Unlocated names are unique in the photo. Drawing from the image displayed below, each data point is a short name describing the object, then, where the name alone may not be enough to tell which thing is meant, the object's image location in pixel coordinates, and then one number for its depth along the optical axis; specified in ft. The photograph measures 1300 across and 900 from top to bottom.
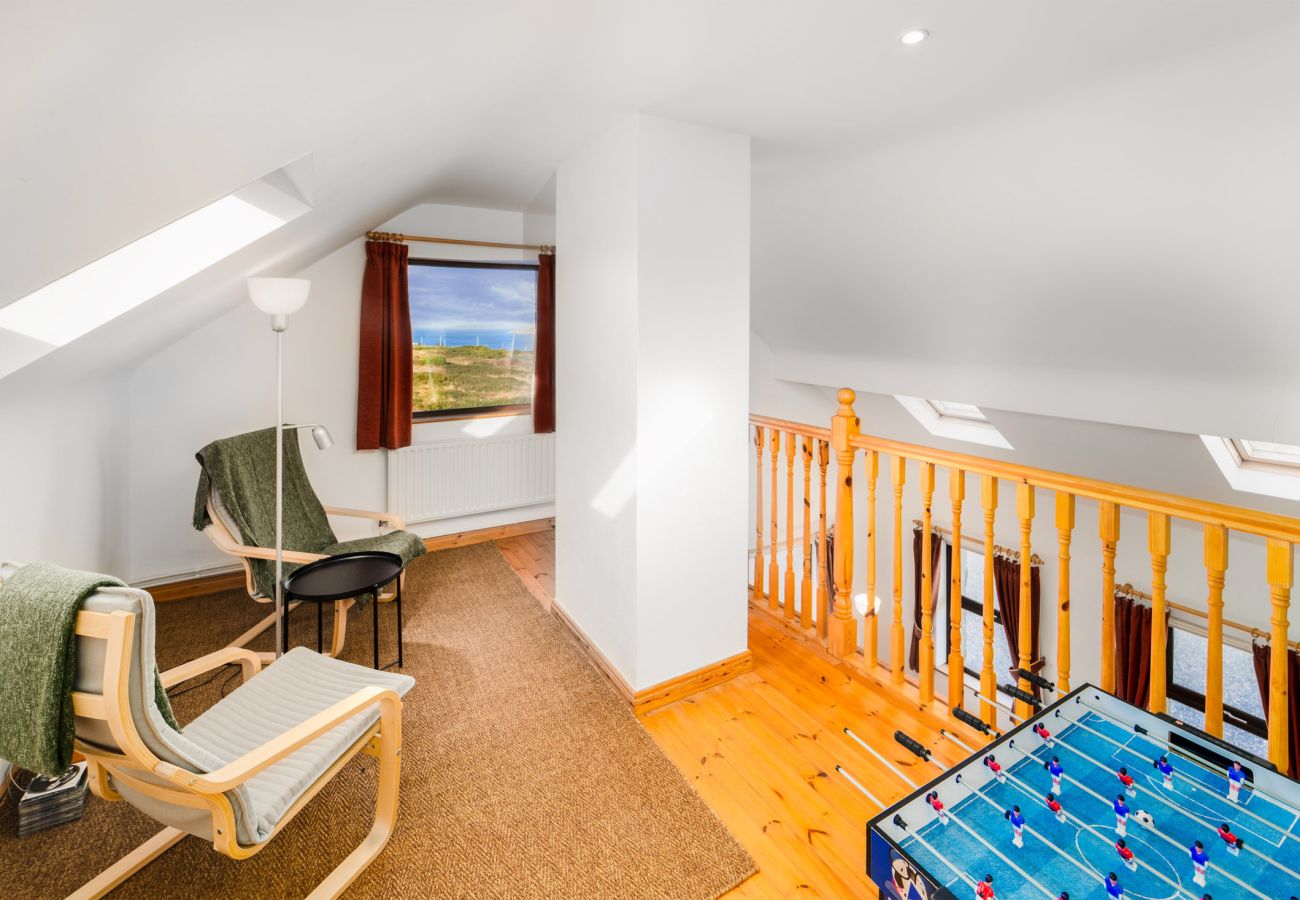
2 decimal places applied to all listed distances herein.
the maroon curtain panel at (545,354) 14.85
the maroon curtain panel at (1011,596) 15.77
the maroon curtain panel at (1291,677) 11.98
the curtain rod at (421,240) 12.87
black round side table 8.44
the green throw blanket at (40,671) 4.18
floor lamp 8.20
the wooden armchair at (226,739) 4.26
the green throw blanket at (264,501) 9.44
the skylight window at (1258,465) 11.18
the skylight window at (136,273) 5.81
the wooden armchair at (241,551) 9.37
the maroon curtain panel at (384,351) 12.97
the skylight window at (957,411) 15.30
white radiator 13.84
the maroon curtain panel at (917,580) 17.75
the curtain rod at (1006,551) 15.44
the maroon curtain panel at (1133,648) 13.93
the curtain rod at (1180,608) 12.45
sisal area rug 5.74
